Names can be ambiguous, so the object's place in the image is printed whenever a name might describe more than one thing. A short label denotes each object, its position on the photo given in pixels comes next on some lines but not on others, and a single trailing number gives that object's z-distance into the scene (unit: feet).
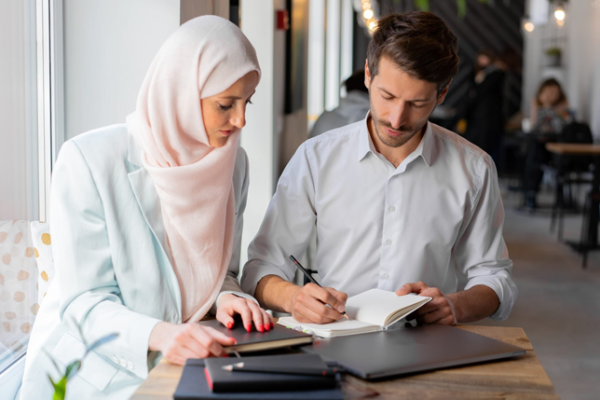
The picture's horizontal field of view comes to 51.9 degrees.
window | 5.53
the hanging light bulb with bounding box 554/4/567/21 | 28.12
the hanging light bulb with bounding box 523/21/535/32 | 34.47
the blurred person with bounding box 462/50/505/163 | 29.48
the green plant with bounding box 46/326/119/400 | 2.19
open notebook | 4.12
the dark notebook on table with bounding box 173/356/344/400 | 3.01
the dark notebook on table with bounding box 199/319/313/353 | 3.71
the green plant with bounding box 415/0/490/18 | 35.39
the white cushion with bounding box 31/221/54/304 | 5.39
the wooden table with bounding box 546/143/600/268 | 18.43
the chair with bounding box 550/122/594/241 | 22.36
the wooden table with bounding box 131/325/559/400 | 3.30
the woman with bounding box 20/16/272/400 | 4.27
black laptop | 3.53
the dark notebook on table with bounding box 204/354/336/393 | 3.06
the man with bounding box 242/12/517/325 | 5.28
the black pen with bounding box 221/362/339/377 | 3.16
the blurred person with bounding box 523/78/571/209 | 26.91
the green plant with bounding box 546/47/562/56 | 34.40
